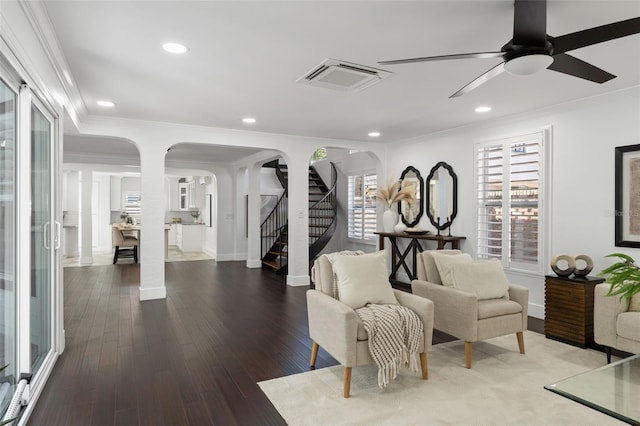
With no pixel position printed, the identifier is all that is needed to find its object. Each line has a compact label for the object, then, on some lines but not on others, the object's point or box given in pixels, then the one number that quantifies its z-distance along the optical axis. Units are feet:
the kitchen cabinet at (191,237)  40.40
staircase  27.53
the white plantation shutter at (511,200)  15.85
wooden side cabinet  12.33
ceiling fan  6.81
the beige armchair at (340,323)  8.95
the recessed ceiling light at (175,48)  9.61
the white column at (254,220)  29.40
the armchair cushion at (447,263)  11.93
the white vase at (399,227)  21.58
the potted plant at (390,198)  22.11
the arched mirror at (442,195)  19.58
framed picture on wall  12.75
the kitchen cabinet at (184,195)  45.39
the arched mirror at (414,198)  21.75
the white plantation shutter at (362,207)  25.91
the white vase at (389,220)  22.40
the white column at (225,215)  33.35
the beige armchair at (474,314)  10.70
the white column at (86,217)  31.58
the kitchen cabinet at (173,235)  46.11
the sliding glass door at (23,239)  7.38
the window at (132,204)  43.73
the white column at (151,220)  18.01
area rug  8.12
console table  19.82
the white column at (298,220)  21.85
